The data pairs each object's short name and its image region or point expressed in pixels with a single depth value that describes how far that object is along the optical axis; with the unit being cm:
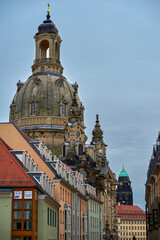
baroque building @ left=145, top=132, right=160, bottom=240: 4838
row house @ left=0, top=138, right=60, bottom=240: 3750
